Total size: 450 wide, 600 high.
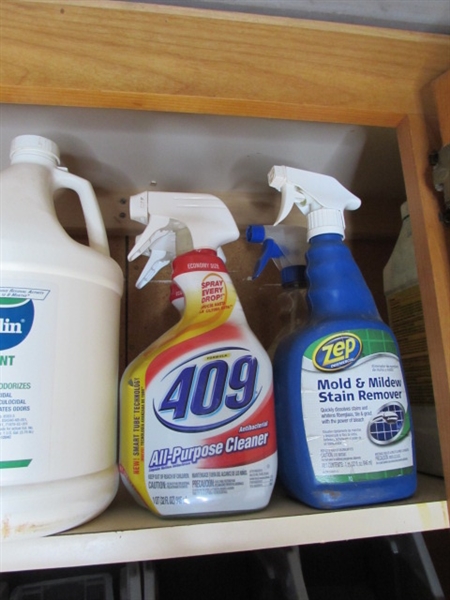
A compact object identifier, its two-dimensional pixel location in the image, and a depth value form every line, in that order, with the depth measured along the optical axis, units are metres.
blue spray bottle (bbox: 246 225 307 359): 0.64
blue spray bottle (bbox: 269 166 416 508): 0.47
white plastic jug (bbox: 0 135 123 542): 0.39
